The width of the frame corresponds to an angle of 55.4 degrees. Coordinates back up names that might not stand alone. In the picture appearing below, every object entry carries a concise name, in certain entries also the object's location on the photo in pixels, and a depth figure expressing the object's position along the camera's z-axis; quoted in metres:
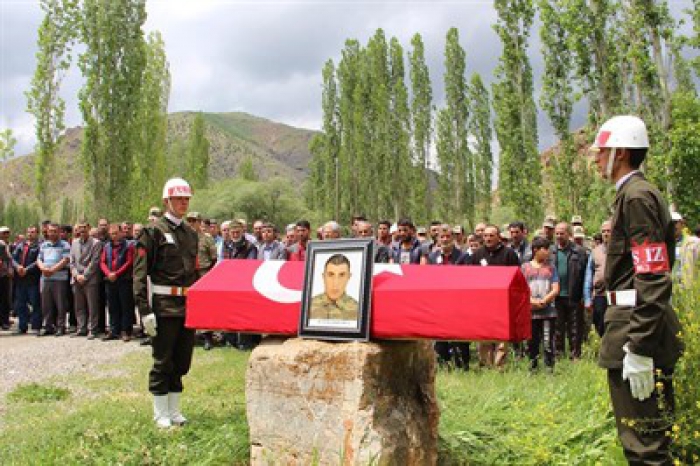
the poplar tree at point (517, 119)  24.95
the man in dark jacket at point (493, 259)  8.53
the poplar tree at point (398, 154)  37.75
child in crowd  8.38
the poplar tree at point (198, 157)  53.09
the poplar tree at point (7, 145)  22.02
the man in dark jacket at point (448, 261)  8.88
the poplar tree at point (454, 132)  38.81
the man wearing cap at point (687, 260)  4.84
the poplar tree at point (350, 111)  38.78
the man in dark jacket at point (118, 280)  12.16
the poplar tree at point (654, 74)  16.95
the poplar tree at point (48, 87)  24.11
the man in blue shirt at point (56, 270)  13.23
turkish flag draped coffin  3.95
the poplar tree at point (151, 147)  31.89
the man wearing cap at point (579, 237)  10.67
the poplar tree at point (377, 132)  37.81
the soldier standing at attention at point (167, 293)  5.82
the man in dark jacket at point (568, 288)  9.40
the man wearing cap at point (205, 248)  10.44
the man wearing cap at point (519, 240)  9.66
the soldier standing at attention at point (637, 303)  3.37
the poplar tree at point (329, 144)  42.22
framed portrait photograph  4.33
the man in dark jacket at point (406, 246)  9.84
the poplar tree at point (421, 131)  38.12
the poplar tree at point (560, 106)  22.02
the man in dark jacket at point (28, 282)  13.85
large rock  4.16
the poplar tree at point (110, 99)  24.30
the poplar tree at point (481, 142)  40.03
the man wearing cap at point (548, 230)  10.41
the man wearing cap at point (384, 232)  10.05
